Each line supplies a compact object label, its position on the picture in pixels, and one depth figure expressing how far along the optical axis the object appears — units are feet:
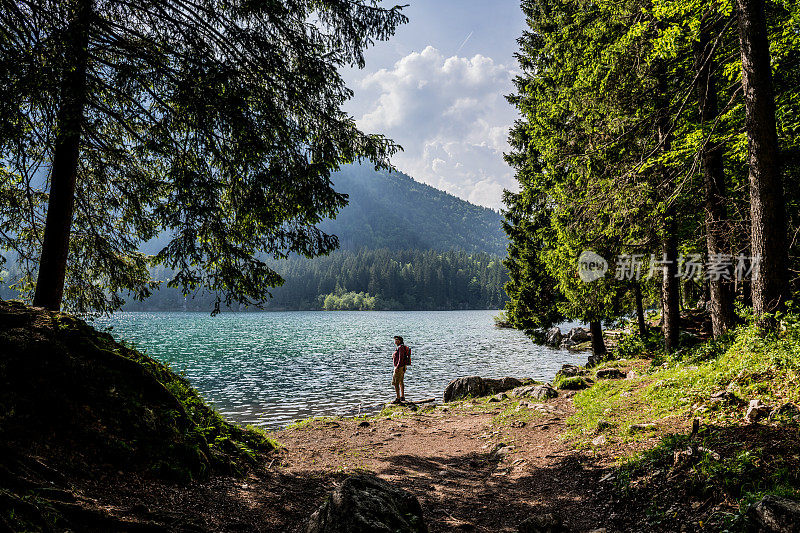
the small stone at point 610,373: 40.01
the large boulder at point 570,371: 51.22
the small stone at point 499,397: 45.48
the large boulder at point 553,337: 127.75
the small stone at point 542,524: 13.62
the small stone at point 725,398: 18.86
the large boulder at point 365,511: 11.54
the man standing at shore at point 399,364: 49.16
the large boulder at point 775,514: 10.06
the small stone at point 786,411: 15.99
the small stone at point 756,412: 16.76
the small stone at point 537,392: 40.52
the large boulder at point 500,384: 52.15
